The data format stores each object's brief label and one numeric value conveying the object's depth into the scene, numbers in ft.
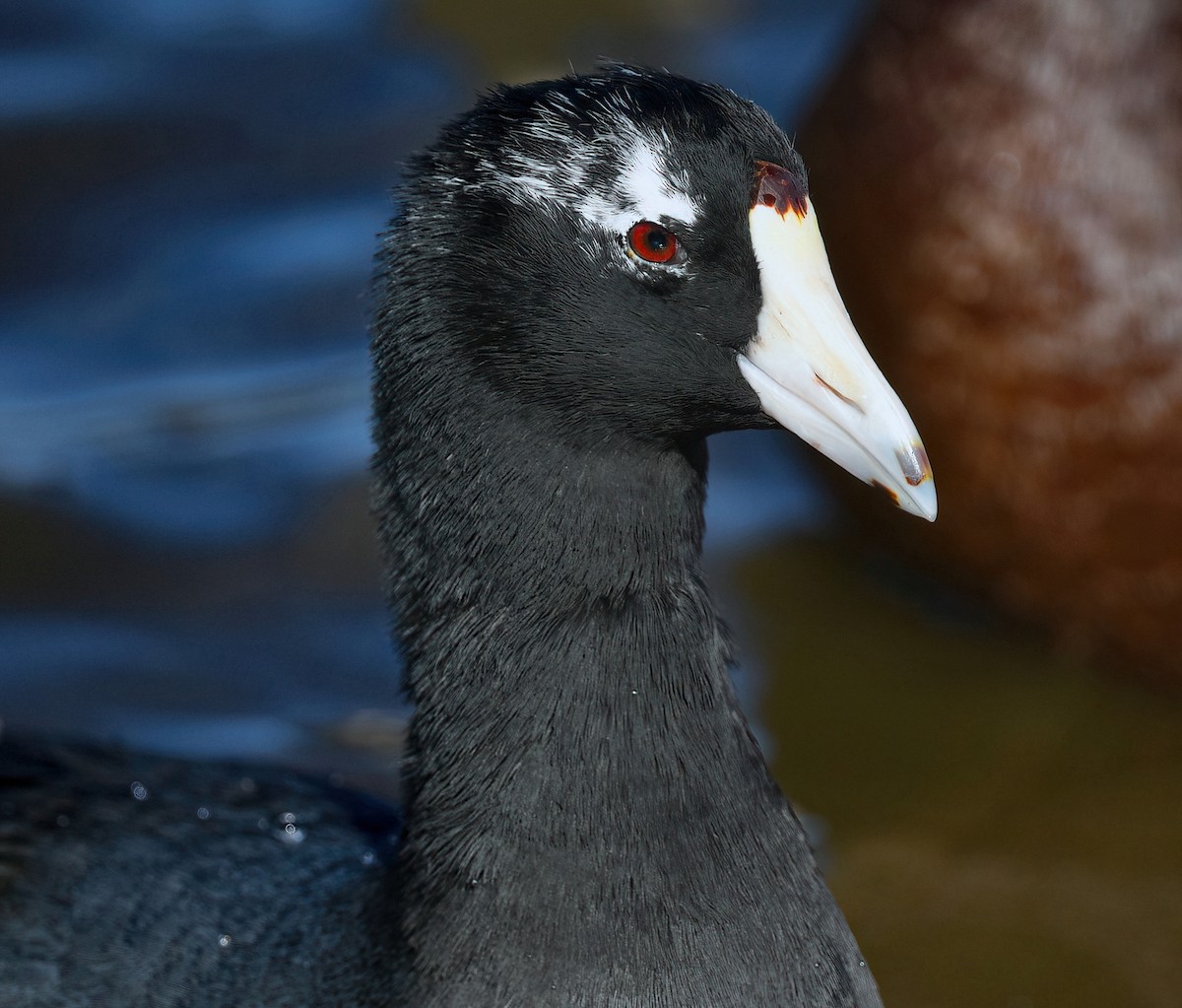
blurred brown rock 27.20
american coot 17.38
